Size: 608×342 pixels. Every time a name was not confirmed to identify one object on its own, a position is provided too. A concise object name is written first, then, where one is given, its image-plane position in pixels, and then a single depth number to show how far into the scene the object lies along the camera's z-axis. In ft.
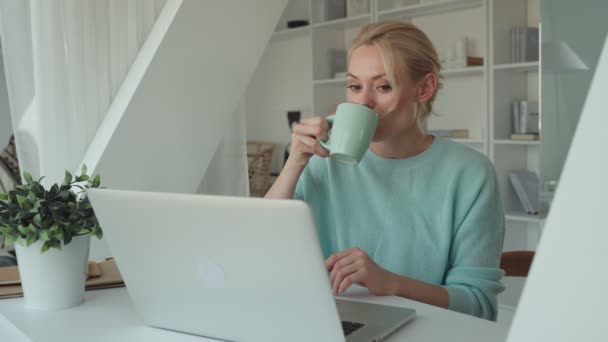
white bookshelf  11.14
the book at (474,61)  11.77
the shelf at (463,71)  11.44
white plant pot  3.41
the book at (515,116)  11.25
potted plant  3.35
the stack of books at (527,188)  11.12
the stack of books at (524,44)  10.95
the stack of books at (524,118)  11.15
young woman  4.35
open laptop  2.34
